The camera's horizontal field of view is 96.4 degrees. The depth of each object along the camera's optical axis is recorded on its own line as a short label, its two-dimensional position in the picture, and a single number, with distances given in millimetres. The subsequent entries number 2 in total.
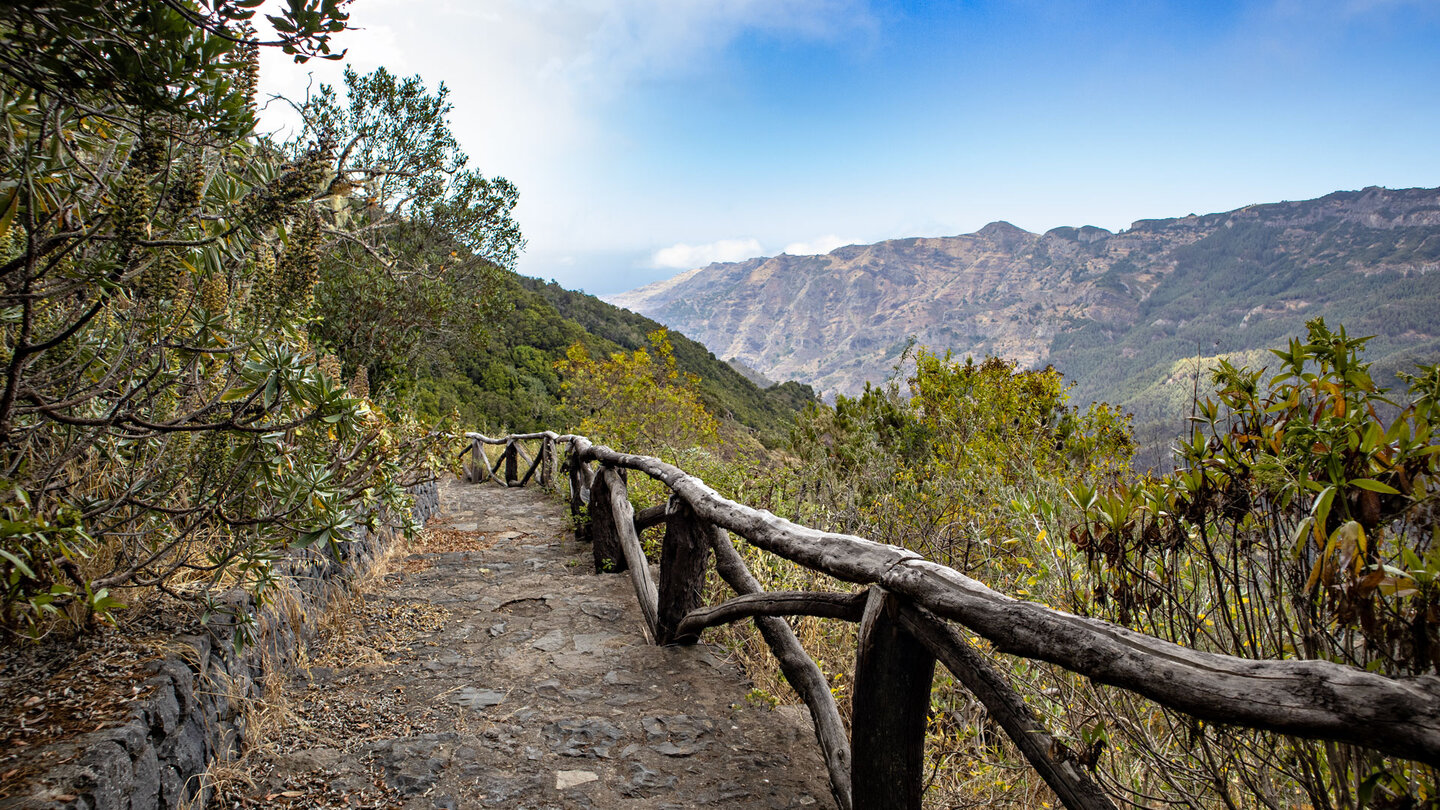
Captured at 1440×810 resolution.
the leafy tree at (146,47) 1329
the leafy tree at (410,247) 10156
